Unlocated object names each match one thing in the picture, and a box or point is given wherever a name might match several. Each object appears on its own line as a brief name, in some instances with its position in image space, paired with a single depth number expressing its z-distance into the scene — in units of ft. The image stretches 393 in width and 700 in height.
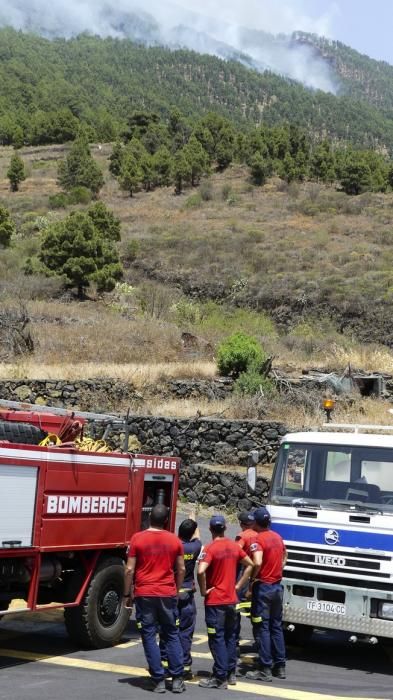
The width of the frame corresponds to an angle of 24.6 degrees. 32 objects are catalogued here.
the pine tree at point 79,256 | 140.77
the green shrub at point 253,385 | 86.12
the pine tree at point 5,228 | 173.88
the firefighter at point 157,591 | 26.78
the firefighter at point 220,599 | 27.61
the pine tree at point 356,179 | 231.91
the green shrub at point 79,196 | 223.92
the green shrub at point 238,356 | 92.43
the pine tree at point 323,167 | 249.75
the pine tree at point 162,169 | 252.01
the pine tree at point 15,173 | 253.69
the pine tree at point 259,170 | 245.65
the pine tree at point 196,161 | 248.93
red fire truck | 28.27
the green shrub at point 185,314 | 126.58
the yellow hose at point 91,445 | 34.94
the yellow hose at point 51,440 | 33.20
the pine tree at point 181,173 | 241.76
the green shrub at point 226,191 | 224.68
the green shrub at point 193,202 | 215.72
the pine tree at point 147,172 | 249.75
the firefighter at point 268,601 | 29.37
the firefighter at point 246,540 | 30.16
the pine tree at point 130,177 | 241.76
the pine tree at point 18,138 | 347.15
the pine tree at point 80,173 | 239.30
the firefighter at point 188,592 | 29.63
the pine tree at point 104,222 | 172.96
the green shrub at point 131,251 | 171.12
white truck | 30.48
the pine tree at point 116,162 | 266.47
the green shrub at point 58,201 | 219.20
